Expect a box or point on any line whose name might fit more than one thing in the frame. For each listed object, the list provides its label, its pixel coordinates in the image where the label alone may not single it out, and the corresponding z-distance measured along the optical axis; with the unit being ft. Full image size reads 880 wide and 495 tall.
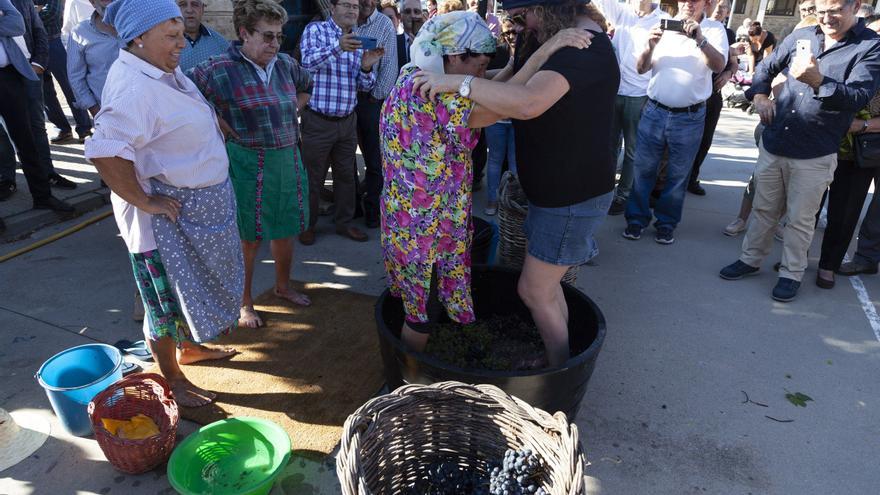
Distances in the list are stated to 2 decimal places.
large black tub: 7.35
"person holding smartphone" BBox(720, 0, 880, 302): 10.60
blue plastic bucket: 7.94
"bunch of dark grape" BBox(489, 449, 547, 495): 6.19
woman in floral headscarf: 6.75
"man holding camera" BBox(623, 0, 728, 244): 13.62
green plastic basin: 7.14
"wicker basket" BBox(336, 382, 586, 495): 5.99
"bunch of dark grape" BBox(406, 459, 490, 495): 6.58
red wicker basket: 7.26
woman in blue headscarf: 6.89
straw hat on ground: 7.82
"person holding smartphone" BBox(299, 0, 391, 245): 13.23
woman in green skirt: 9.29
